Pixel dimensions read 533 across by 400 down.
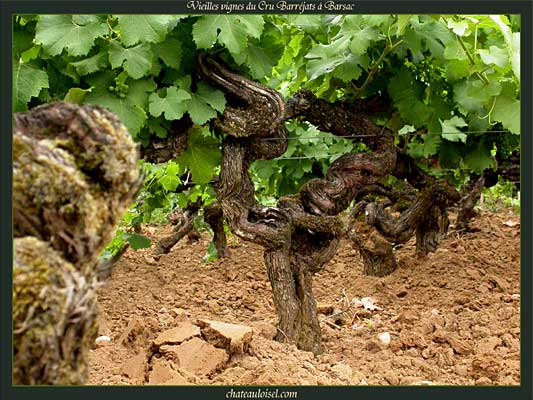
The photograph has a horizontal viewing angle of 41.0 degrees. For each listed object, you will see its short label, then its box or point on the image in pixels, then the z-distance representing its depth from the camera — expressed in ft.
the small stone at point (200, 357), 12.64
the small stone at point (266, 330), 14.69
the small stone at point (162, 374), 12.28
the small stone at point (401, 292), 20.62
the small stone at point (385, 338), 16.07
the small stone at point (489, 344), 15.21
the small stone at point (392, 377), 13.39
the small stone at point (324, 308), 18.75
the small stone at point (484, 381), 13.23
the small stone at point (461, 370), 13.99
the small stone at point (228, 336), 13.20
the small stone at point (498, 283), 19.99
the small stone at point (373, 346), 15.70
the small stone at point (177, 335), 13.37
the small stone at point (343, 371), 13.17
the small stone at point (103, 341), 15.12
